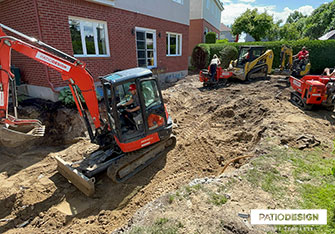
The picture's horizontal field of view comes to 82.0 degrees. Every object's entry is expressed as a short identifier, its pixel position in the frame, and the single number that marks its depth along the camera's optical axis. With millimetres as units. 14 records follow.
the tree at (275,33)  34594
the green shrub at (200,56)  18172
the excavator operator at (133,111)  4270
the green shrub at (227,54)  17016
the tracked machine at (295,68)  11289
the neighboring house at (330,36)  22750
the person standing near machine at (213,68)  10711
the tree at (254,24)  24758
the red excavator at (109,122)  3553
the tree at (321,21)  27302
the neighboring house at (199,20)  20781
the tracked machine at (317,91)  6410
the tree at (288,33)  35719
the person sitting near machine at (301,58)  11219
